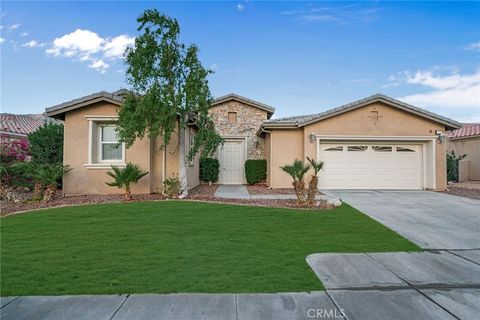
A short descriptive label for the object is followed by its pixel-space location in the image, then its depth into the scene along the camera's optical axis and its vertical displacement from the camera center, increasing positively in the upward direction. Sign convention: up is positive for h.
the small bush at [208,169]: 16.05 -0.14
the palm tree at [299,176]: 9.28 -0.30
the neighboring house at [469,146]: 19.08 +1.48
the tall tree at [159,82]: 9.65 +2.81
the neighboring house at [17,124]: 16.98 +2.73
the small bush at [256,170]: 15.84 -0.18
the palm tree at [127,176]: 9.82 -0.35
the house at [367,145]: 13.23 +1.02
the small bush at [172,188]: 10.62 -0.78
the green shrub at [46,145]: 12.35 +0.85
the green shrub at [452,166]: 18.31 +0.11
